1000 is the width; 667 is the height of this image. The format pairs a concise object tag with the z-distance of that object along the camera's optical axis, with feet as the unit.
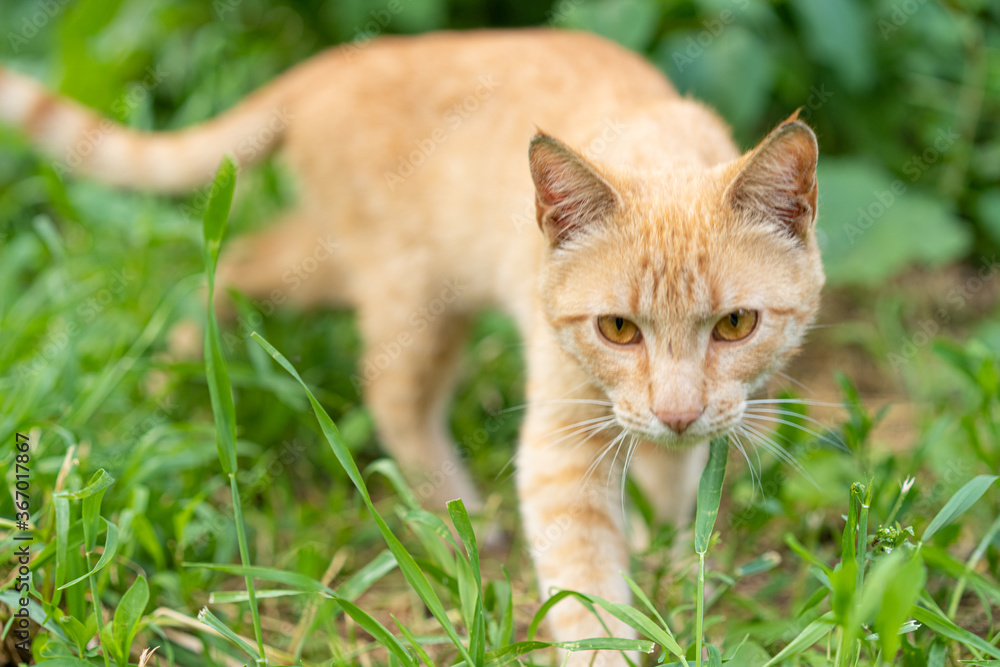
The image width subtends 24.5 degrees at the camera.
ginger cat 2.54
